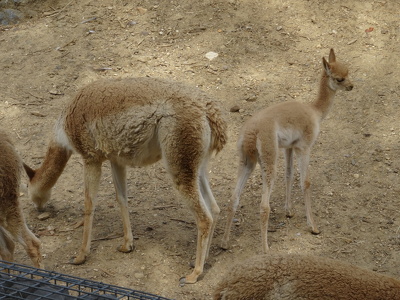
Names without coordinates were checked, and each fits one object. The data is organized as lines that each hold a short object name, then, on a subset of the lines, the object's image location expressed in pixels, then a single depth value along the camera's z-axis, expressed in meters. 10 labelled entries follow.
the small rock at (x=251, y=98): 19.19
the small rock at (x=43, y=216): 15.49
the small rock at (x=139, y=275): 13.13
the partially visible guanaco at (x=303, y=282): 8.73
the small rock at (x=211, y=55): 21.05
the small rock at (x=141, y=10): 23.32
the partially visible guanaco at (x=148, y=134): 12.44
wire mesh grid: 8.10
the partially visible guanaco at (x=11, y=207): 12.41
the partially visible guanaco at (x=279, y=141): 13.64
